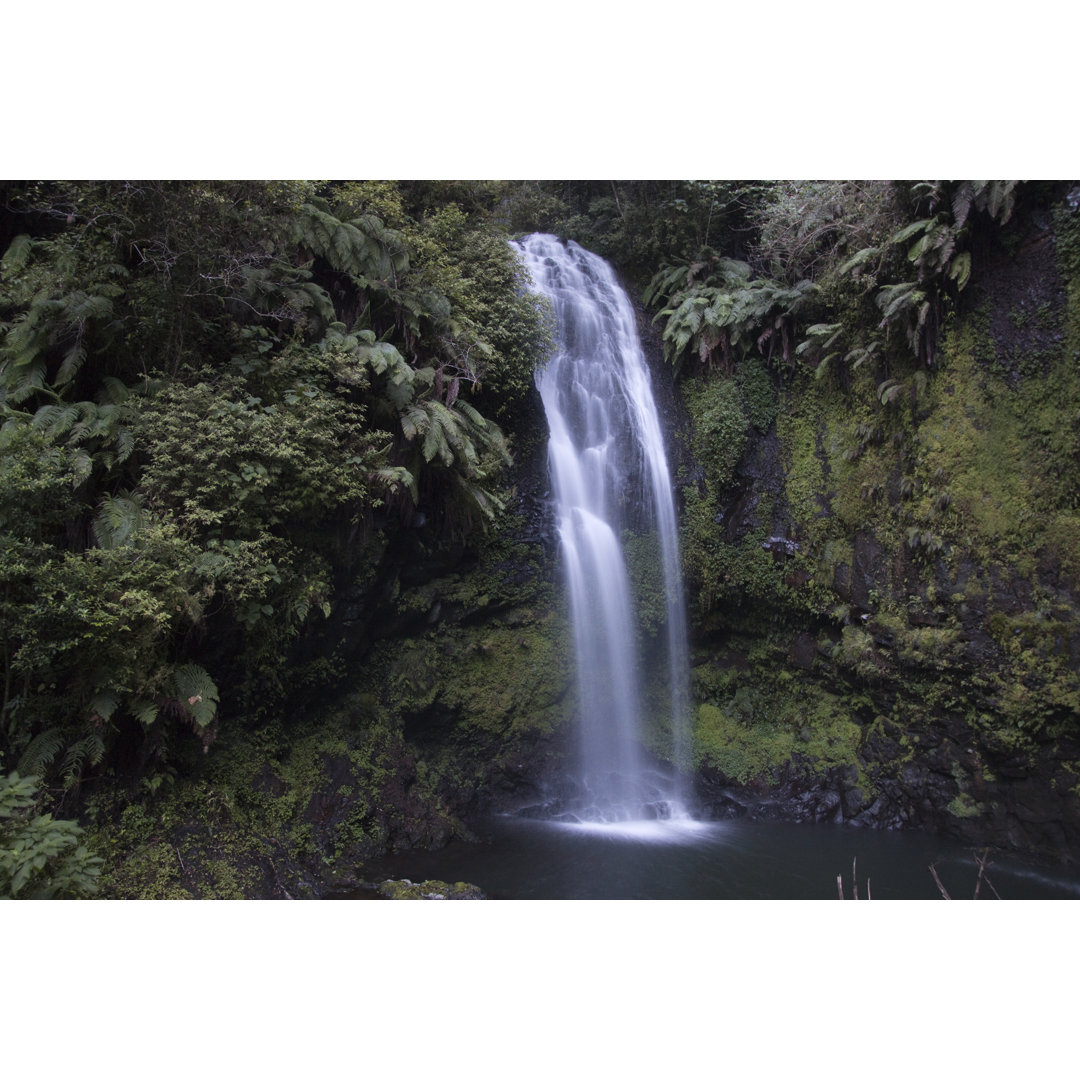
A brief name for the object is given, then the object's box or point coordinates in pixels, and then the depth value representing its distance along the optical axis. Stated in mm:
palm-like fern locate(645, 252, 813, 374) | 9859
